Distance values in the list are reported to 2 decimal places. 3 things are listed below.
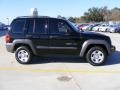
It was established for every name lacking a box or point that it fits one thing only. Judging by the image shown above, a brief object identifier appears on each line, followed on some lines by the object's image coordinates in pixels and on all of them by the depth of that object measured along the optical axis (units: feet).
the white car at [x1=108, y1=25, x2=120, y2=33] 52.72
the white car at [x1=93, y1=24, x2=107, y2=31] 60.00
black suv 13.17
